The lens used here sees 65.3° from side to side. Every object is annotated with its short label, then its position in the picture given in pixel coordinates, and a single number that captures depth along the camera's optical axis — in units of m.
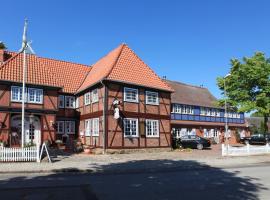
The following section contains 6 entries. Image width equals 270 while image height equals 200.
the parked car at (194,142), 21.66
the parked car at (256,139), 28.74
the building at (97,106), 17.01
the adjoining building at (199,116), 27.70
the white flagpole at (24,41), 13.66
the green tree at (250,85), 20.39
